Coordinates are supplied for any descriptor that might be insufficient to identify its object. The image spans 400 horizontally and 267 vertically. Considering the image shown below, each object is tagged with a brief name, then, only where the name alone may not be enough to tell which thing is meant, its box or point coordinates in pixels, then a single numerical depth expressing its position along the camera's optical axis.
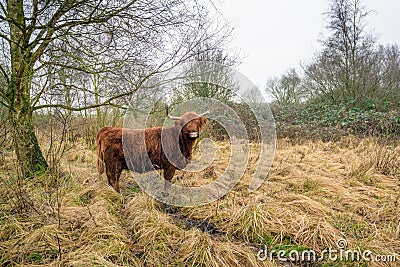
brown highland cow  4.41
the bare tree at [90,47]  4.23
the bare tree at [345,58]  14.52
